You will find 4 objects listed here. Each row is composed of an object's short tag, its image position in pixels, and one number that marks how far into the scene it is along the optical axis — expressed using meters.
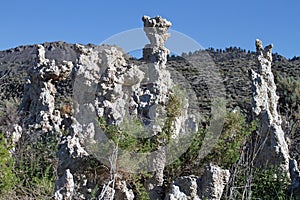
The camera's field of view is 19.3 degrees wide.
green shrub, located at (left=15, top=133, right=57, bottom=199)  8.52
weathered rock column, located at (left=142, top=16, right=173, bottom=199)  8.61
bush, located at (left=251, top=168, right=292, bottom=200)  8.52
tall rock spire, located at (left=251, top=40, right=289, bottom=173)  9.48
